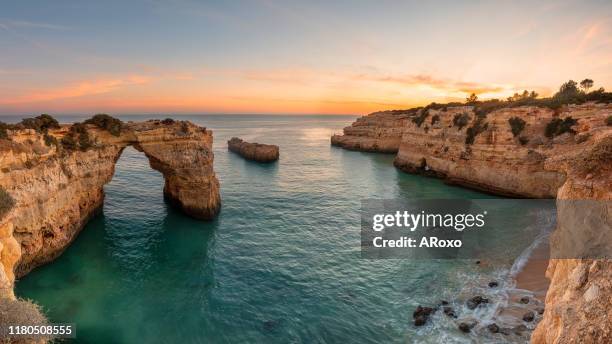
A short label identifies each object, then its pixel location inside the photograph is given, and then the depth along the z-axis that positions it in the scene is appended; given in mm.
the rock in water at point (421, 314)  15125
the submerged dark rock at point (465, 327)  14691
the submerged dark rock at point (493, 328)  14523
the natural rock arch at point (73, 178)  17609
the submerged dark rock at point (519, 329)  14406
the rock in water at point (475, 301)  16438
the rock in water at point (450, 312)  15790
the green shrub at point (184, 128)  26092
